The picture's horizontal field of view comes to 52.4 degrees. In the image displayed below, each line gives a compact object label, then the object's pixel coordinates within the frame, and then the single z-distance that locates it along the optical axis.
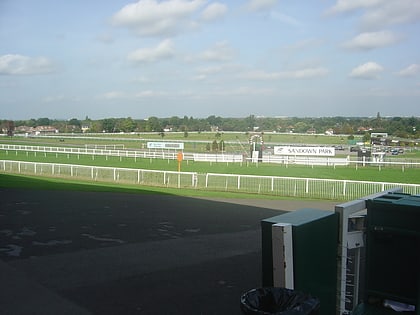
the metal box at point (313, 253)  3.29
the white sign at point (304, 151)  41.97
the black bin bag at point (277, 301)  2.79
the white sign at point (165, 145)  48.33
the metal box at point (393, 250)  3.55
